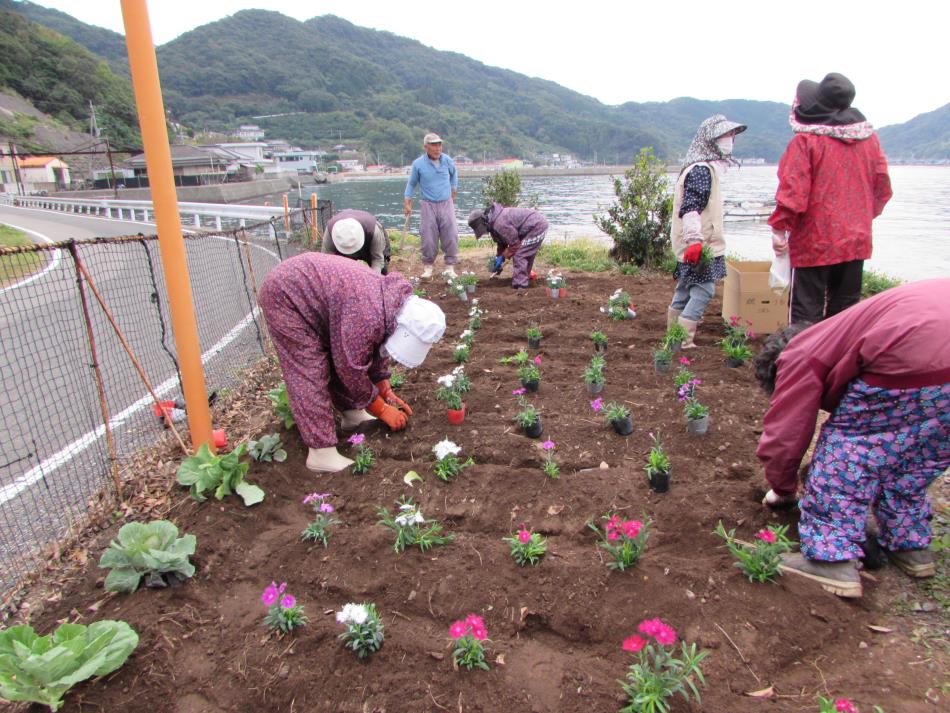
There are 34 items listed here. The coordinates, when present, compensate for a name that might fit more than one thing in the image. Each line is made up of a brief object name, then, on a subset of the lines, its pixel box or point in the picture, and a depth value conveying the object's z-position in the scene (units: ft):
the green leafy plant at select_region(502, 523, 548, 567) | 8.13
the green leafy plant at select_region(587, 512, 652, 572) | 7.61
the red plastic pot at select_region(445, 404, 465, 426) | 12.64
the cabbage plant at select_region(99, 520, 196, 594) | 7.92
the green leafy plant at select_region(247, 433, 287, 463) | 11.05
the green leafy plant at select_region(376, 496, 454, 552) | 8.62
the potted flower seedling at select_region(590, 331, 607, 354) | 16.74
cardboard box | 16.12
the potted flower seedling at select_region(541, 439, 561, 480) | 10.31
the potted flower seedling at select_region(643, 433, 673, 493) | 9.62
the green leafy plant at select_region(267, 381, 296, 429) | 12.29
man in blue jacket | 28.43
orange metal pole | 9.04
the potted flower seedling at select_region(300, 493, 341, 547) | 8.96
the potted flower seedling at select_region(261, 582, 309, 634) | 7.20
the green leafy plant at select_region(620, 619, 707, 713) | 5.79
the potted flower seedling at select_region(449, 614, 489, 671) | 6.45
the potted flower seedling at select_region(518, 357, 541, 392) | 14.20
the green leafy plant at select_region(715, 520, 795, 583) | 7.39
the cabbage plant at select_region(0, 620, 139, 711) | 5.96
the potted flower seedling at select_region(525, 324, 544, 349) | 17.61
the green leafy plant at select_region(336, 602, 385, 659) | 6.81
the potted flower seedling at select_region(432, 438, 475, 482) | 10.56
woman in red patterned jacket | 12.03
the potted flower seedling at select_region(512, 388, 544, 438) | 11.87
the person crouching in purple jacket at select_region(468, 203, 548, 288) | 25.40
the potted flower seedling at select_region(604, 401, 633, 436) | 11.63
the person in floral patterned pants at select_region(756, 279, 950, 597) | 6.28
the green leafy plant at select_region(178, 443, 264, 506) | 9.95
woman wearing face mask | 14.71
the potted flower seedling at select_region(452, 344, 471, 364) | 16.74
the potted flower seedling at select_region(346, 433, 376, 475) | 10.97
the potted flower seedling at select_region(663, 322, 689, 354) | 15.78
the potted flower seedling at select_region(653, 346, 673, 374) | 14.71
